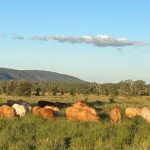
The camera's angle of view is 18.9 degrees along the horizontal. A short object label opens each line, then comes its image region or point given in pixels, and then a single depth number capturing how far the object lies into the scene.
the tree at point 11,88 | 124.68
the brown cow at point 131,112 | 24.55
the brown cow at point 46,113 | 21.96
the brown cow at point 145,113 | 22.96
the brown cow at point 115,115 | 22.45
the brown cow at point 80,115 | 21.58
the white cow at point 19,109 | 24.47
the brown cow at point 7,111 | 22.99
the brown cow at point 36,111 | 22.62
